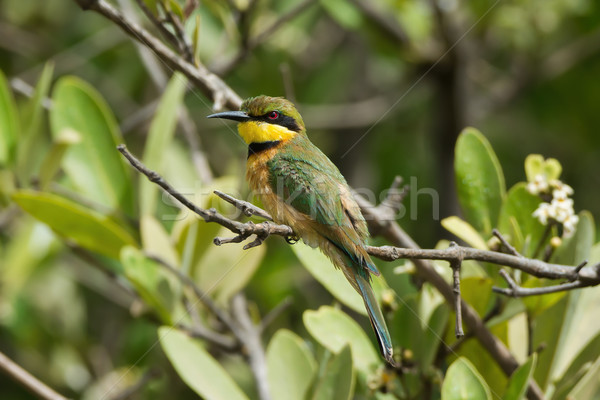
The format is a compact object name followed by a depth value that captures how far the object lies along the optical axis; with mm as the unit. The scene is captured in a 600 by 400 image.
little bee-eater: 4074
